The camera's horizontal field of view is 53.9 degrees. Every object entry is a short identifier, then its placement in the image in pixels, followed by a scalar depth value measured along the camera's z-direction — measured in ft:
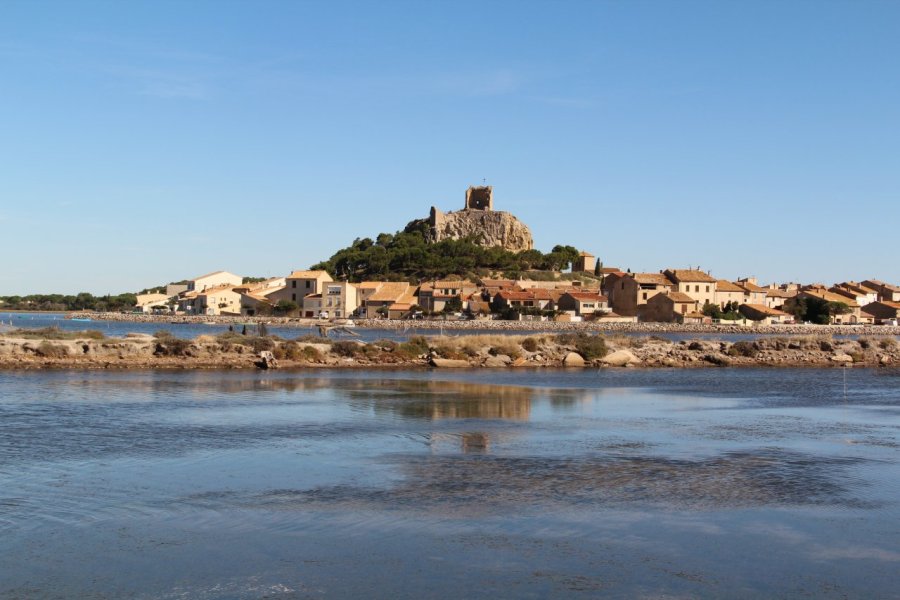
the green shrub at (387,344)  118.52
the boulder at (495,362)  115.75
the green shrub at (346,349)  115.24
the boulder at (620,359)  122.31
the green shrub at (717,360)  129.90
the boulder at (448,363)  111.86
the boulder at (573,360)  120.78
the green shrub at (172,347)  105.19
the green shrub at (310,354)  110.93
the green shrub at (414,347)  117.08
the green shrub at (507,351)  119.10
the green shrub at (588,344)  123.85
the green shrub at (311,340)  120.88
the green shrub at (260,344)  109.81
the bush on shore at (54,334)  113.29
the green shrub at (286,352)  109.81
